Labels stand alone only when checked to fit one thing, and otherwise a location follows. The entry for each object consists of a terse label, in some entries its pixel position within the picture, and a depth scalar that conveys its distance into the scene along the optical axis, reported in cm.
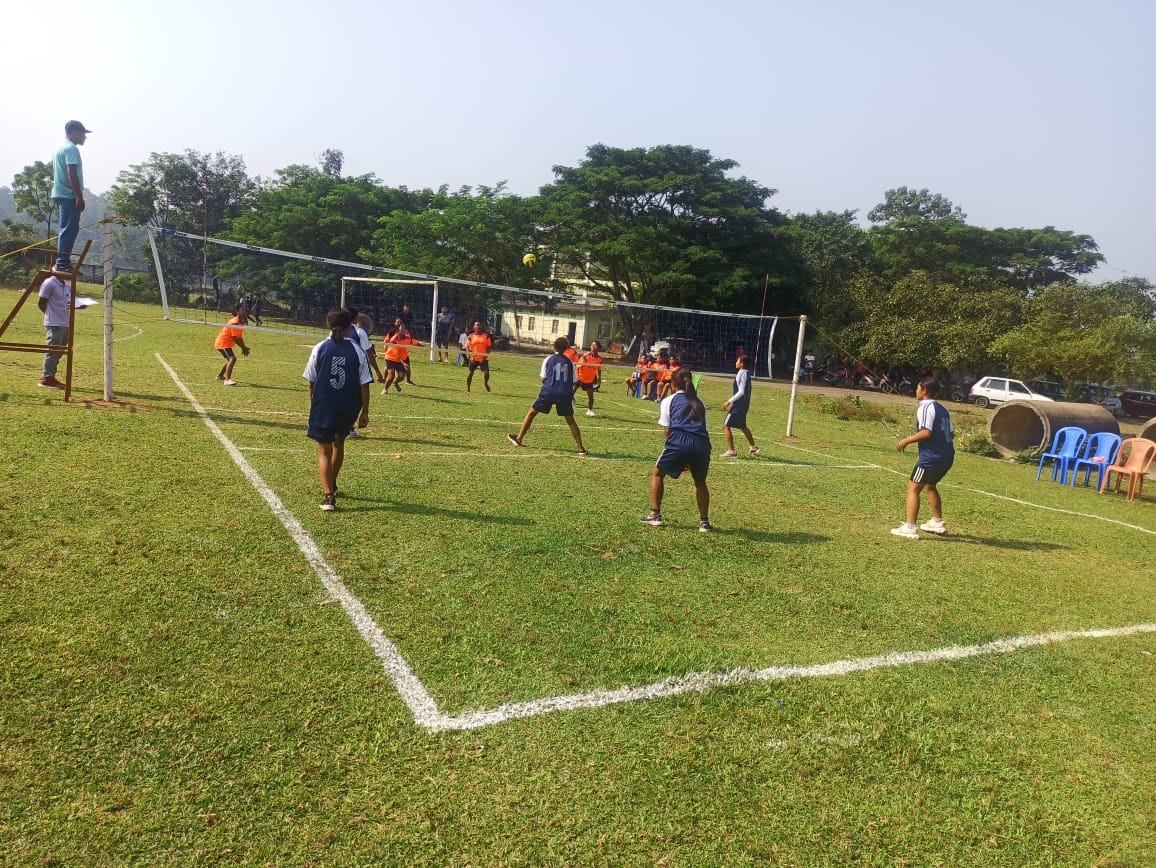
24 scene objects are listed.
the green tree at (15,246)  4141
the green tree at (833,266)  4297
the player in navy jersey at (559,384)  1009
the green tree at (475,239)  3906
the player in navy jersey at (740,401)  1139
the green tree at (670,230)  3875
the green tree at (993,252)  4459
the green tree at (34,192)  5619
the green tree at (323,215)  4591
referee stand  883
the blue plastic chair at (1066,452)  1323
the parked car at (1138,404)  3950
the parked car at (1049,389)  3556
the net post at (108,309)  929
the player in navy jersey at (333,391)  622
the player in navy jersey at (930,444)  740
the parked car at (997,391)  3337
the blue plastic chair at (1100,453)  1263
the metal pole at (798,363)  1437
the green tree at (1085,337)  2894
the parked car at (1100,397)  3336
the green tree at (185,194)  5897
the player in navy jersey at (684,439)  670
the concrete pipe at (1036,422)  1440
